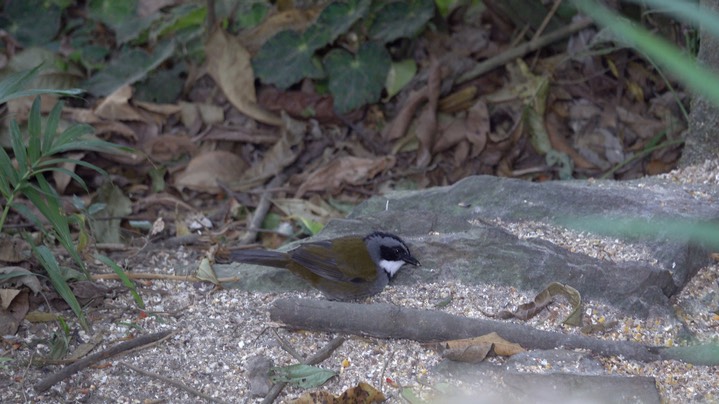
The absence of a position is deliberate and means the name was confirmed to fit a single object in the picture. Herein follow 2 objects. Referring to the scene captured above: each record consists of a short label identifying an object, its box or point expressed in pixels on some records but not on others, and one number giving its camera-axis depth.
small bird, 7.72
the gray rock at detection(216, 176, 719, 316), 7.40
